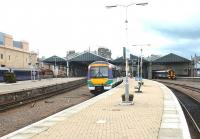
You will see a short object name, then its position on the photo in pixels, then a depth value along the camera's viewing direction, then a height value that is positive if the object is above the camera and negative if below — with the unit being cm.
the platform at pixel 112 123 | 572 -171
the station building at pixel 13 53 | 4849 +539
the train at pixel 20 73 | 3423 +11
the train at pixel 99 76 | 1914 -28
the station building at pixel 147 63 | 5836 +320
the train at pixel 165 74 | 5443 -36
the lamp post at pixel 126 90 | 1102 -93
